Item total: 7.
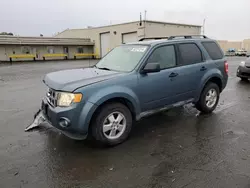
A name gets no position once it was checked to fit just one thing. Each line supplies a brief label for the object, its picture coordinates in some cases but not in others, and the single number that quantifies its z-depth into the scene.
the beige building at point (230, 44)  58.87
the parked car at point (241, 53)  47.40
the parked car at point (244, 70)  10.19
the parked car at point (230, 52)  51.14
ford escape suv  3.37
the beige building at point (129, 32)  32.81
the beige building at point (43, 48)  31.69
